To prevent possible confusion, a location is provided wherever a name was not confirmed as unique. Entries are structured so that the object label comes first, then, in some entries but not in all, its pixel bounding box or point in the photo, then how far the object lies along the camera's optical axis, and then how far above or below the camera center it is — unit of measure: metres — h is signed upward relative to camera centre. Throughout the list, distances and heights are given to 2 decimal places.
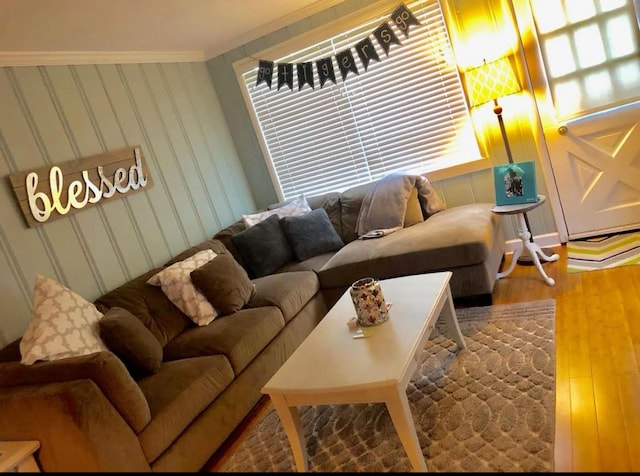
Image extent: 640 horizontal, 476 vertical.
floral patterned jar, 2.37 -0.76
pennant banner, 4.04 +0.63
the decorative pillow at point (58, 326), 2.36 -0.43
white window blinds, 4.11 +0.12
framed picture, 3.50 -0.68
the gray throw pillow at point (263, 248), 3.89 -0.61
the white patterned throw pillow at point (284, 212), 4.25 -0.42
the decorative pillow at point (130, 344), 2.58 -0.65
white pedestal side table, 3.40 -1.13
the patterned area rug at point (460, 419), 2.02 -1.30
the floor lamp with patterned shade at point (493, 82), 3.53 +0.02
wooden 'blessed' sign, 2.96 +0.24
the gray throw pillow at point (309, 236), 3.99 -0.65
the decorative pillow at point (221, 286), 3.19 -0.64
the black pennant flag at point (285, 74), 4.51 +0.67
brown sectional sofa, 2.06 -0.83
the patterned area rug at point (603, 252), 3.38 -1.33
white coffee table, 1.93 -0.88
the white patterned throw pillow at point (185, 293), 3.16 -0.60
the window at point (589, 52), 3.54 +0.00
